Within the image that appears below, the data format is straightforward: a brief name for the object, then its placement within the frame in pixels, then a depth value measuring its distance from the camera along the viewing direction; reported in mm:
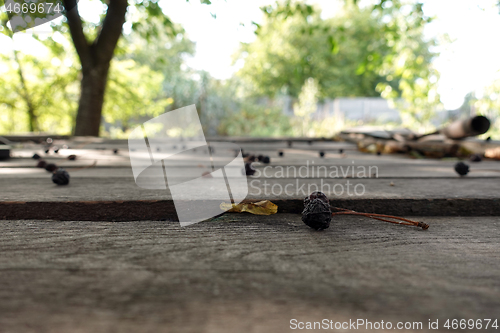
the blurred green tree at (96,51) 2866
